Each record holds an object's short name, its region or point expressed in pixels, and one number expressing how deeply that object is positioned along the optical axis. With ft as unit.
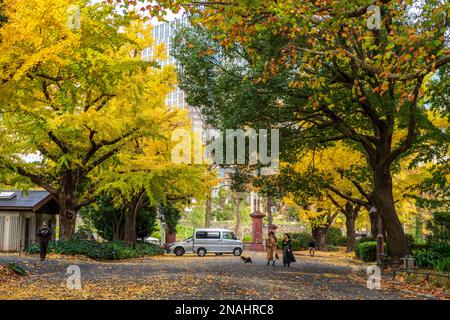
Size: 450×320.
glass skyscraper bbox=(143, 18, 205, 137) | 343.13
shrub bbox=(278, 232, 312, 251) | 165.37
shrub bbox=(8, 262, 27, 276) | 53.61
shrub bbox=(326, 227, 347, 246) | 185.16
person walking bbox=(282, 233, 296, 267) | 79.00
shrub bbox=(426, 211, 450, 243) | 92.48
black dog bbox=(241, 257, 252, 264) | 84.19
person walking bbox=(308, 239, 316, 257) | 132.01
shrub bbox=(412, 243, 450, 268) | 67.36
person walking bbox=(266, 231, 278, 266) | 82.12
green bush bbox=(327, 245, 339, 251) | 166.84
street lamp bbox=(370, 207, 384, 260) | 79.56
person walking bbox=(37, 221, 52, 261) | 70.24
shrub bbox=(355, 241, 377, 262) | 95.45
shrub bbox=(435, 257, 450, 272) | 56.75
